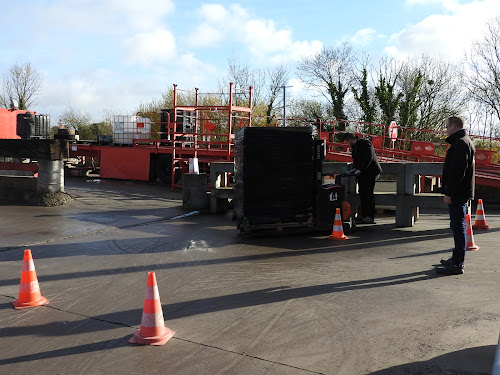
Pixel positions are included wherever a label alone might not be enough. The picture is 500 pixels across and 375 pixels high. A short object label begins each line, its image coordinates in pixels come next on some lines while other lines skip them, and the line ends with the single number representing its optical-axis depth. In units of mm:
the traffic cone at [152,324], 3893
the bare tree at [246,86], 41884
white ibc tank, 20328
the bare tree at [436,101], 33906
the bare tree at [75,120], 48344
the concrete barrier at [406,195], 9219
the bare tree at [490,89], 30297
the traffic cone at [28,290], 4848
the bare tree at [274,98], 41219
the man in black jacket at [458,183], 5734
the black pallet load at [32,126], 13609
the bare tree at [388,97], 35562
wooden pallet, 8492
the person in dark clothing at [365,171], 9031
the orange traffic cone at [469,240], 7383
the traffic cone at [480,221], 9328
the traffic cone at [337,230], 8375
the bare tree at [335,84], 39812
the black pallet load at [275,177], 8453
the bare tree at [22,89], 51812
